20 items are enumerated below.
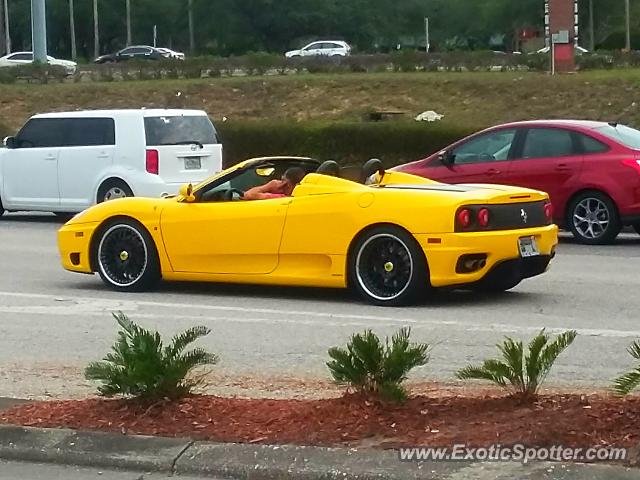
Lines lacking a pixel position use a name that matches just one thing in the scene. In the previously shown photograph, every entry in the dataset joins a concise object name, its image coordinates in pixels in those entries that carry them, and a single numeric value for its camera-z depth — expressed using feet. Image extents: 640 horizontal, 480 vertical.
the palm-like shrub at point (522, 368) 20.59
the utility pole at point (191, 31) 276.82
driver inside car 36.94
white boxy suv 60.34
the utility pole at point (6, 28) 262.98
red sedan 50.01
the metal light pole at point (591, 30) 221.46
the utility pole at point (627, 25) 197.12
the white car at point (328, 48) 216.49
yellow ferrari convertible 33.65
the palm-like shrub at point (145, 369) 21.49
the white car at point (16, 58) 207.24
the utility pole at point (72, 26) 263.70
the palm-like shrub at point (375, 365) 20.86
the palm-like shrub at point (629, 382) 19.13
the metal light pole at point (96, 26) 259.80
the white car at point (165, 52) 221.95
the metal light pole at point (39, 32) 144.56
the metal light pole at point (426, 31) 260.29
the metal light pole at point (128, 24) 274.36
